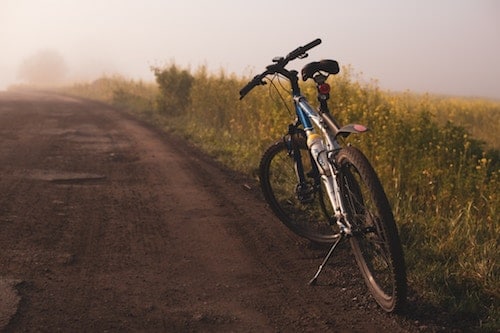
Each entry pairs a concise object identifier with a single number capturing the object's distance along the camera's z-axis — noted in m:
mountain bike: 2.85
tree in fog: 75.62
